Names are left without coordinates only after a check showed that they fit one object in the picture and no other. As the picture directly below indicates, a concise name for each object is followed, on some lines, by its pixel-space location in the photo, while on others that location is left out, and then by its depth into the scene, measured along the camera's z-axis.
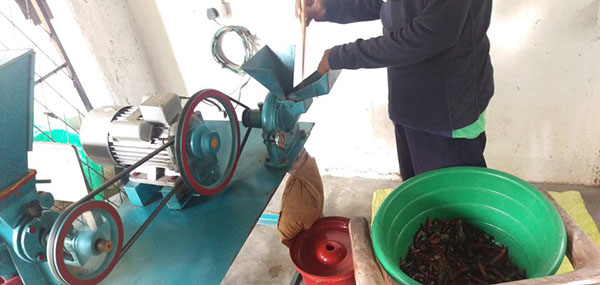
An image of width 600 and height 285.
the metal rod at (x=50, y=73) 1.92
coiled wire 2.07
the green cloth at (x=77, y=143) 1.88
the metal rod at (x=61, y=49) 1.91
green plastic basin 0.82
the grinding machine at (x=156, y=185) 0.83
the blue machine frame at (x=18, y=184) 0.81
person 1.06
